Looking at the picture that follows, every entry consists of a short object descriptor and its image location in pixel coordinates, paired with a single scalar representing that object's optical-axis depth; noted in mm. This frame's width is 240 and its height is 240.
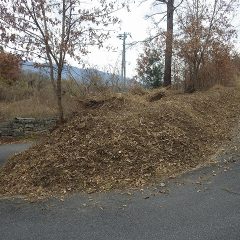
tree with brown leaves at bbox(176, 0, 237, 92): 9281
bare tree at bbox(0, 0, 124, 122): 5830
